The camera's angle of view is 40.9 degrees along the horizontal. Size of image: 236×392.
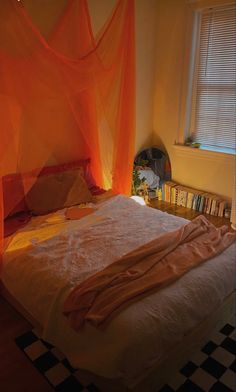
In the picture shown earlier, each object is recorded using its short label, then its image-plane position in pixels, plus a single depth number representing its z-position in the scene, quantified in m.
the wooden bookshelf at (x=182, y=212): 3.62
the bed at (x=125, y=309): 1.57
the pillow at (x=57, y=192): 2.77
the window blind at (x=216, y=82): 3.46
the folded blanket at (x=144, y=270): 1.70
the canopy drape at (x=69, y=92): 2.13
